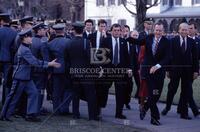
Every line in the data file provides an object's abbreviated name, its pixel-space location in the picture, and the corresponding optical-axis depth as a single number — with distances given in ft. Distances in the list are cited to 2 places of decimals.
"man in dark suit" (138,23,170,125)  27.54
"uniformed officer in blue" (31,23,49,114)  29.01
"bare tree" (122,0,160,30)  76.74
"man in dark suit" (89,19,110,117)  29.44
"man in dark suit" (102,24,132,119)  29.48
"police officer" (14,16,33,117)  28.67
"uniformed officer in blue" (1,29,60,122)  26.54
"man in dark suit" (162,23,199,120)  29.99
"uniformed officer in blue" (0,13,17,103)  30.12
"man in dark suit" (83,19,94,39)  32.92
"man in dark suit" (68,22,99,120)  28.20
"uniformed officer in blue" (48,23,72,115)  29.38
